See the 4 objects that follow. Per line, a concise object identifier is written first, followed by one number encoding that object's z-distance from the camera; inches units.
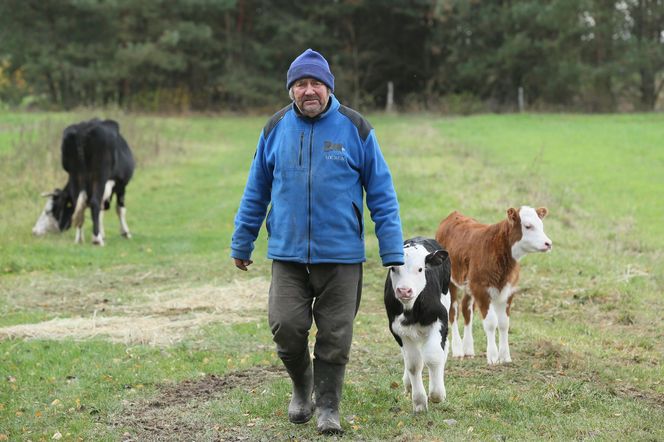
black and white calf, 479.8
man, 461.1
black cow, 1203.2
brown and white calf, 610.9
